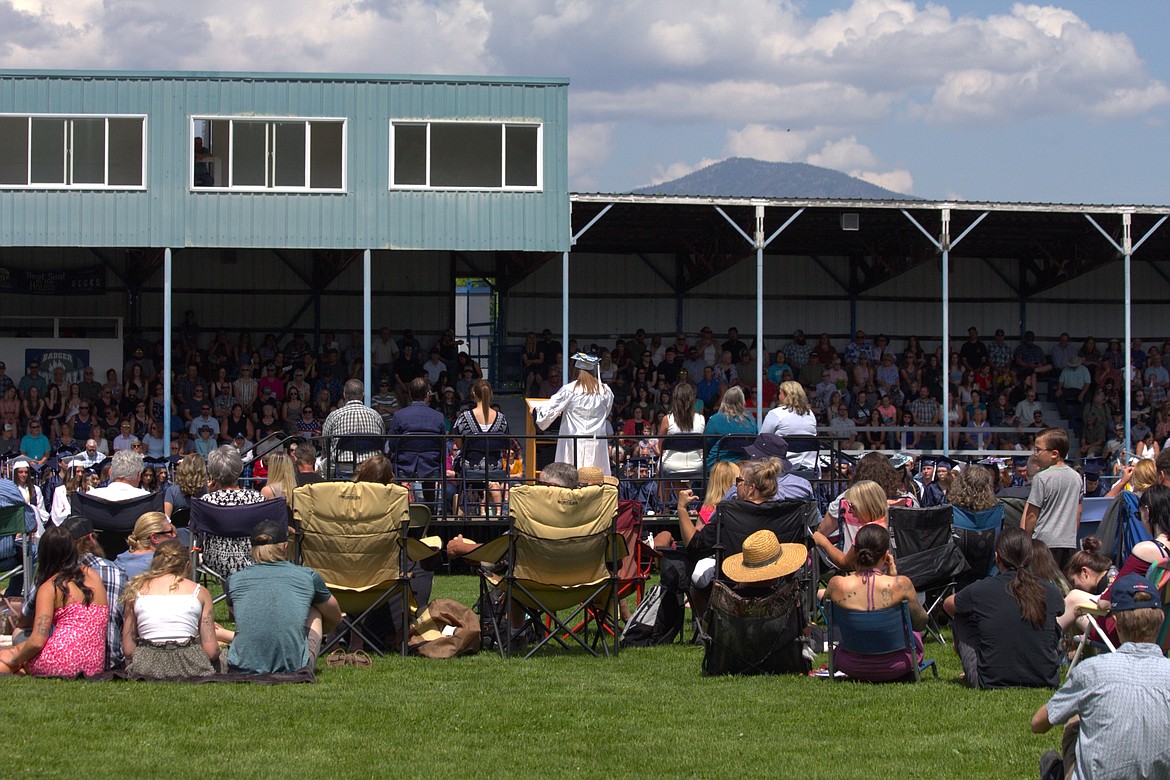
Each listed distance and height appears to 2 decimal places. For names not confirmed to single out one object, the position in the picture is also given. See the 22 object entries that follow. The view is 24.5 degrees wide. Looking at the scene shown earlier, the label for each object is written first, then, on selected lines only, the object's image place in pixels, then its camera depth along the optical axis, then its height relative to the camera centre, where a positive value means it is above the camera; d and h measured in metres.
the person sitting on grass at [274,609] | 15.35 -1.20
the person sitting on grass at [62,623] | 15.11 -1.27
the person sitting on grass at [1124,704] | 9.71 -1.10
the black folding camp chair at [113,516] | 19.76 -0.85
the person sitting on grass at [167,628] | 15.06 -1.28
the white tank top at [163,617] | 15.06 -1.21
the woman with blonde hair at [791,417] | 22.28 -0.12
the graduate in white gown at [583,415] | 22.90 -0.11
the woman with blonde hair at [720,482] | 18.70 -0.55
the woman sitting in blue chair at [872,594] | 15.12 -1.08
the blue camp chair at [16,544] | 19.97 -1.08
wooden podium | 26.06 -0.50
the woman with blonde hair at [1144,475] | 17.65 -0.47
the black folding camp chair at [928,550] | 18.46 -1.02
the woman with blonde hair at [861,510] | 16.66 -0.66
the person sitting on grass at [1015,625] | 14.81 -1.22
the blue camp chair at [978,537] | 19.17 -0.95
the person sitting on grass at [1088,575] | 14.54 -0.96
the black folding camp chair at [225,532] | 18.54 -0.91
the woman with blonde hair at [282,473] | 20.59 -0.56
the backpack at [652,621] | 18.60 -1.52
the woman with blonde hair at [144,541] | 16.84 -0.88
